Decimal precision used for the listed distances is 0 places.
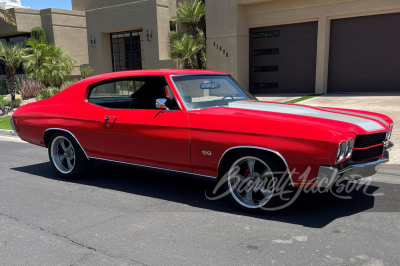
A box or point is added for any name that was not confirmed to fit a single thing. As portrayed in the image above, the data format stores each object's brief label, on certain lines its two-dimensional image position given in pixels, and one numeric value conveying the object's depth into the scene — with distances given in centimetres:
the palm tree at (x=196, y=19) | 1819
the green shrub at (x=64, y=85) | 1853
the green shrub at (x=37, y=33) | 2356
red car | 387
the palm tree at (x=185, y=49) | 1745
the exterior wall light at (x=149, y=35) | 2019
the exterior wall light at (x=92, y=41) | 2250
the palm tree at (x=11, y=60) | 1745
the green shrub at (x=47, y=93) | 1715
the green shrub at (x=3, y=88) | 2277
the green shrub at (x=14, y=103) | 1664
